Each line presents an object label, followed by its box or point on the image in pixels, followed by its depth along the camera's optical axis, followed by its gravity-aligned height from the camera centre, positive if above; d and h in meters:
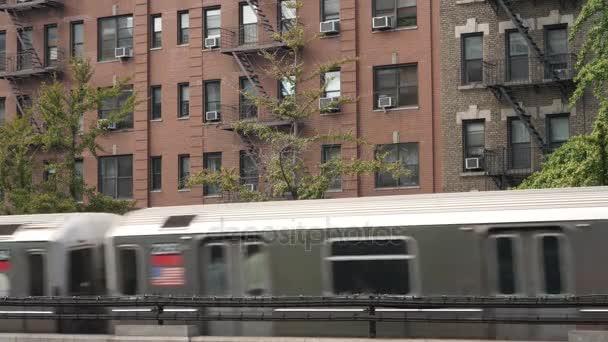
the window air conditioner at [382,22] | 36.81 +6.39
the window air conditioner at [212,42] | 39.72 +6.16
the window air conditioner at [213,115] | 39.56 +3.11
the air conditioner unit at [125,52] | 41.78 +6.09
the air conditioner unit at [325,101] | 36.86 +3.39
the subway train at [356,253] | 15.28 -1.14
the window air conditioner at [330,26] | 37.66 +6.40
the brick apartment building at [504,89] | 34.22 +3.56
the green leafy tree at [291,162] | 29.64 +0.85
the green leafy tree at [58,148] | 34.16 +1.66
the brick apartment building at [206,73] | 36.84 +4.87
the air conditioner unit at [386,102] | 36.88 +3.32
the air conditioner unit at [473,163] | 34.91 +0.86
